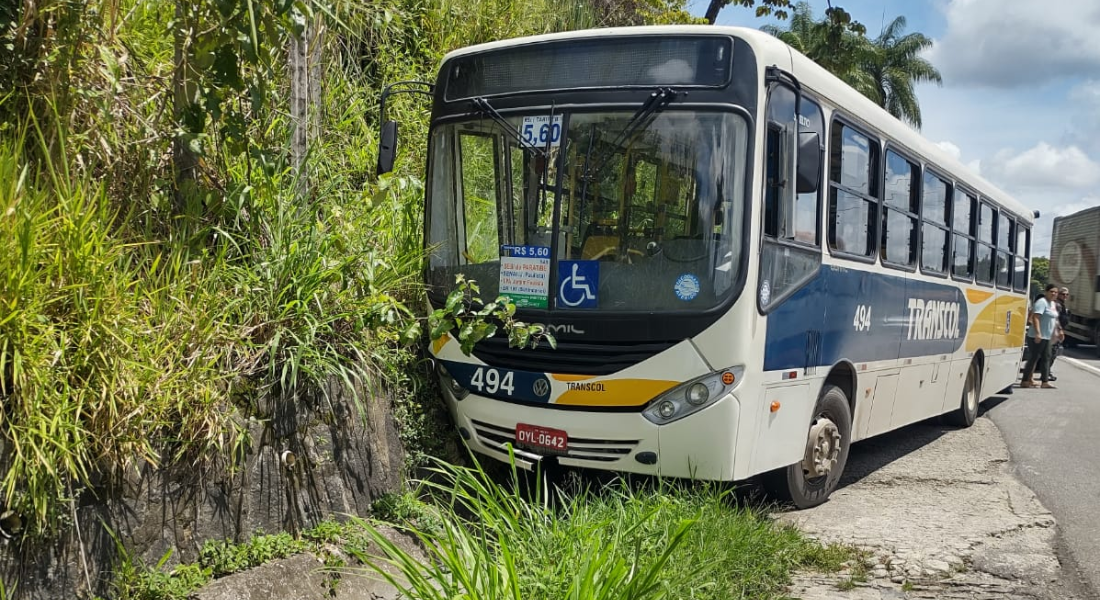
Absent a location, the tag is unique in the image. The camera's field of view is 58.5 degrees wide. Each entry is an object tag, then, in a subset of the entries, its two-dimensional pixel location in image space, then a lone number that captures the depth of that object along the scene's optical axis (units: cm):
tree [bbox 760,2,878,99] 1204
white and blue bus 577
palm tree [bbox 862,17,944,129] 4634
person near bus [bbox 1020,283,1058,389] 1652
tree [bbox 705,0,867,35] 1106
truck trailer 2659
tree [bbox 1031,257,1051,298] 7090
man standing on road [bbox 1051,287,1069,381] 1698
